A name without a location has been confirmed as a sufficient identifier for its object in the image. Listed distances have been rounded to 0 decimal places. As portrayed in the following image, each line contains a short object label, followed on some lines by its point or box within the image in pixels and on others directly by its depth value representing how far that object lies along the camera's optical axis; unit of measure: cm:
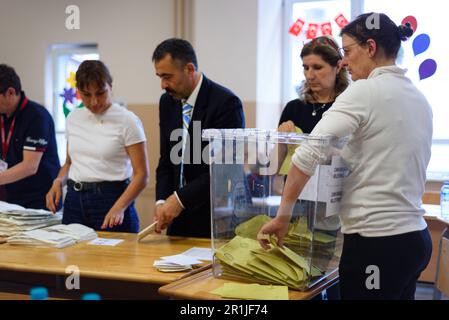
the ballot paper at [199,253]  190
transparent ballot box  147
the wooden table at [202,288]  143
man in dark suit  213
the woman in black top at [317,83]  214
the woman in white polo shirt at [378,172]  140
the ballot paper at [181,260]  176
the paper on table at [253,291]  138
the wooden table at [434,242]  379
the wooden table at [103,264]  171
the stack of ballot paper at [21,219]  227
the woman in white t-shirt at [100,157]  249
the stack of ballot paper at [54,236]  212
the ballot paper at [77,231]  221
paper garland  445
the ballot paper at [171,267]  173
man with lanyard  281
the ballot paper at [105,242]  216
